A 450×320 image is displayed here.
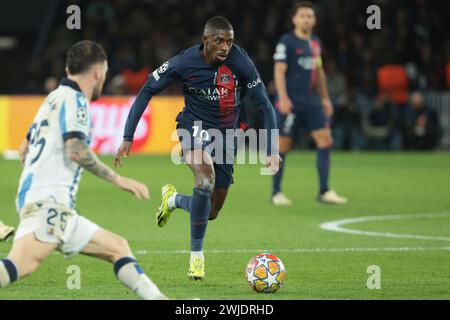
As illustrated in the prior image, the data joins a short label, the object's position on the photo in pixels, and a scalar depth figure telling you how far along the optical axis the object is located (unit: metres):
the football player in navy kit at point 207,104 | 8.94
